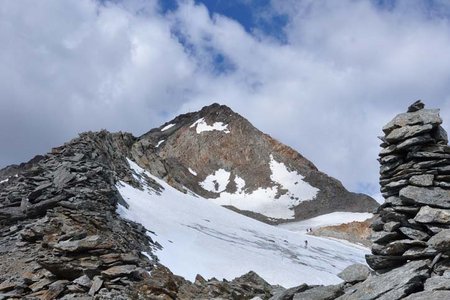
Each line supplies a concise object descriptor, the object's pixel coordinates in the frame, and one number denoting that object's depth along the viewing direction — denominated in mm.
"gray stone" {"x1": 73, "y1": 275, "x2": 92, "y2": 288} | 17078
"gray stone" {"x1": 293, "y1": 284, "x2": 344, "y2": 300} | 12769
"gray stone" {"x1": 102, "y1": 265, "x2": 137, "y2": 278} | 17797
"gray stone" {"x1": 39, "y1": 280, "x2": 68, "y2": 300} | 16750
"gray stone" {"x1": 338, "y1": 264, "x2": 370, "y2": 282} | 13062
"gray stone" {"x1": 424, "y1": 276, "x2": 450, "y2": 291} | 10234
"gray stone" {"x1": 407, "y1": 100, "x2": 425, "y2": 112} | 13273
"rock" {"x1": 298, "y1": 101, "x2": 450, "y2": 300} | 11070
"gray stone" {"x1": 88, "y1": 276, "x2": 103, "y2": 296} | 16545
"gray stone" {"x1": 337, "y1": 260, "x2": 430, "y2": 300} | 10795
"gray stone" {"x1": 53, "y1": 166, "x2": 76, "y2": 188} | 27578
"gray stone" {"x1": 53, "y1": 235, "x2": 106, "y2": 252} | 18641
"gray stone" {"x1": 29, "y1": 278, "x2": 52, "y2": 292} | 17436
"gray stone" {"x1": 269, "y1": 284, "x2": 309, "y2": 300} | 13828
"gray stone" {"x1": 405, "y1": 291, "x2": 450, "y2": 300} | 9828
